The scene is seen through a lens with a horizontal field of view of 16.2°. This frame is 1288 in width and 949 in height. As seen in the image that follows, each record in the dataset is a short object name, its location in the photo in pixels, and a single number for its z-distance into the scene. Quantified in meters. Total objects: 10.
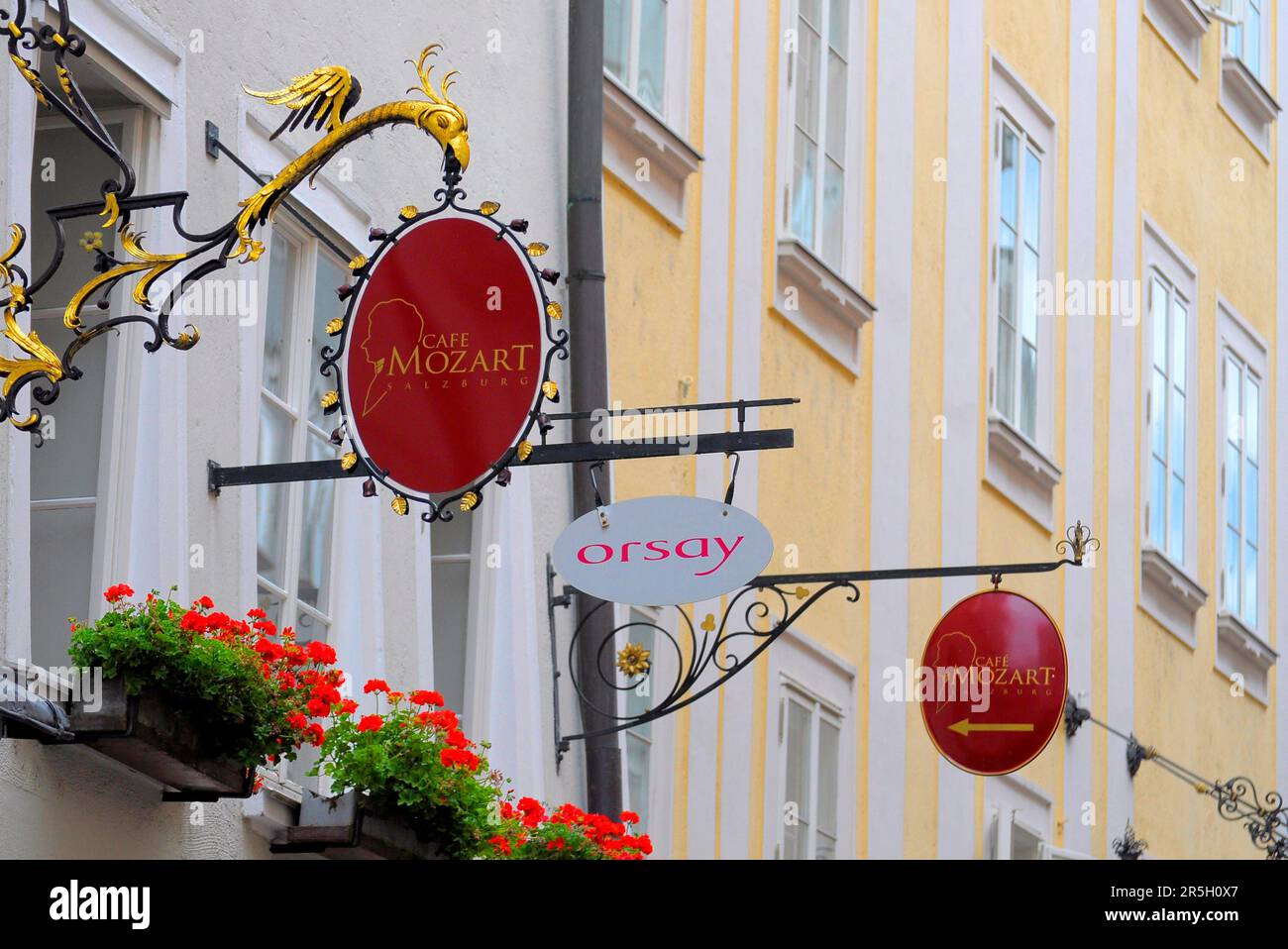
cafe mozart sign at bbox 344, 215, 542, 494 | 12.34
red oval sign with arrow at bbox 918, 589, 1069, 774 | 20.81
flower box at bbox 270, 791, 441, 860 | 14.59
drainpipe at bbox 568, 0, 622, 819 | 18.87
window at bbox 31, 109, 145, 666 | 14.13
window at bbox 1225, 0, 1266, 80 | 36.24
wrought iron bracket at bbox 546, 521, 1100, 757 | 16.83
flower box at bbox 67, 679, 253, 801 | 12.52
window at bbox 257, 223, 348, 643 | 15.82
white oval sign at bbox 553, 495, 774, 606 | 13.84
